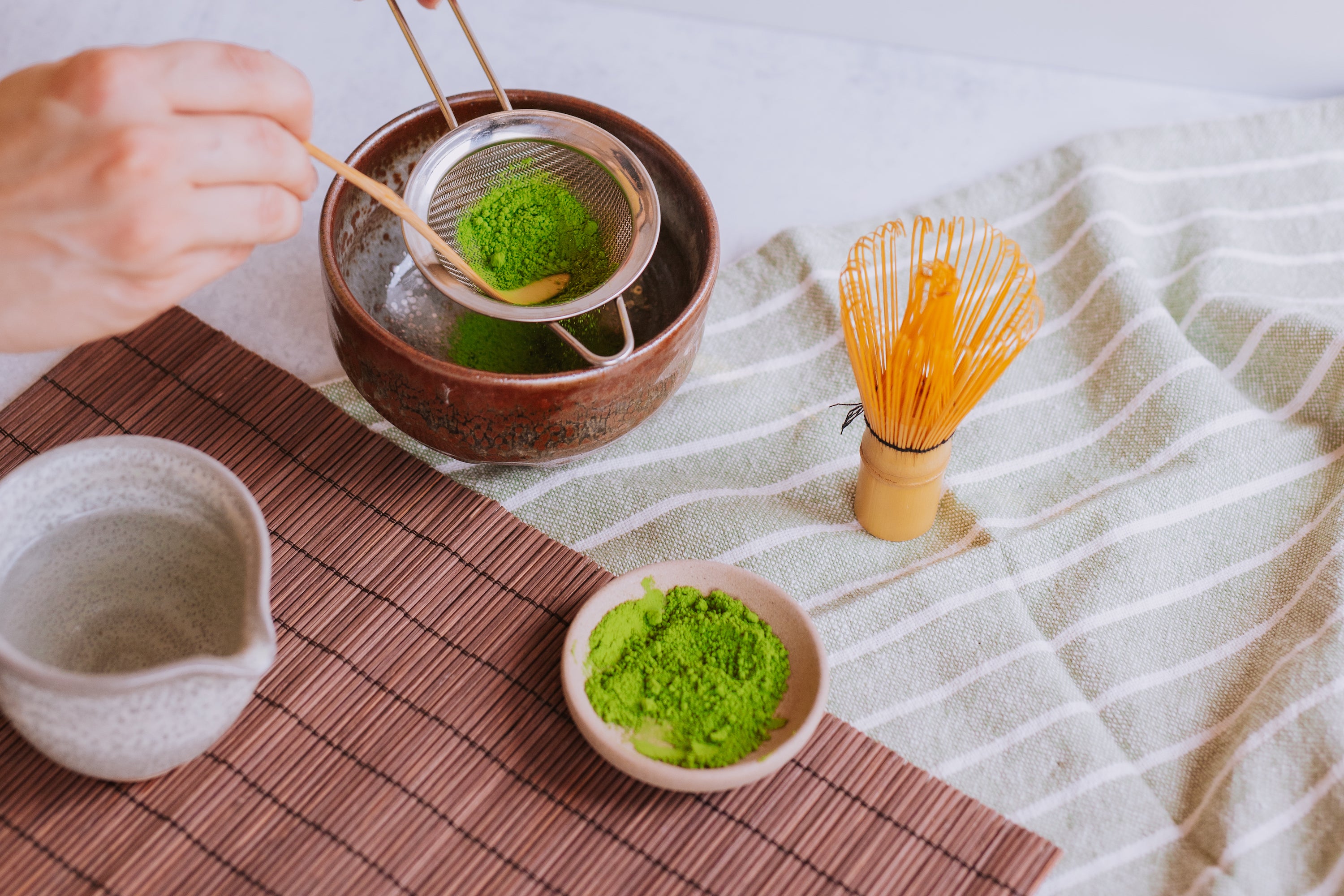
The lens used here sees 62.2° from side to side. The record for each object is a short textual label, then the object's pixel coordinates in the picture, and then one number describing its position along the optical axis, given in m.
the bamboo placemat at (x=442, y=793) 0.60
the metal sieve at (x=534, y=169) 0.76
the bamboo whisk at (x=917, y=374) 0.68
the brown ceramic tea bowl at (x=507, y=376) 0.68
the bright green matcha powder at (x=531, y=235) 0.81
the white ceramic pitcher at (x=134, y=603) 0.54
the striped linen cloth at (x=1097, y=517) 0.69
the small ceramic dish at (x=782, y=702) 0.61
